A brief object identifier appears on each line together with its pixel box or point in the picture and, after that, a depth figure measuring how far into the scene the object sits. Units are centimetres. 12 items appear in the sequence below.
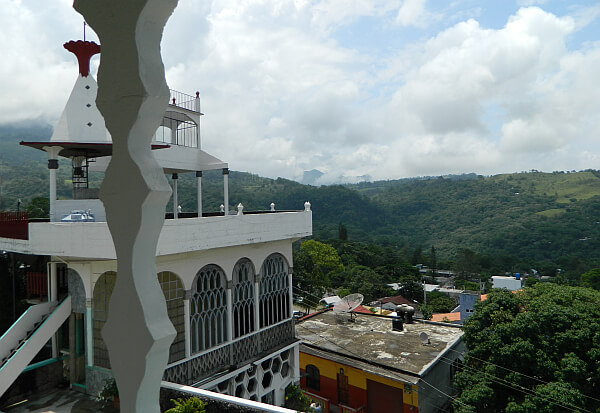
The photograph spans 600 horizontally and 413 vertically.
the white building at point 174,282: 1054
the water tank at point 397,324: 2280
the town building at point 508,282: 4806
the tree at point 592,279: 5476
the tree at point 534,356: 1442
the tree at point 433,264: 8716
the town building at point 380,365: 1736
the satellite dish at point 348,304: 2436
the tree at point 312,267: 5181
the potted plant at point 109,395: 1028
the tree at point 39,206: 2618
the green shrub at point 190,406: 897
